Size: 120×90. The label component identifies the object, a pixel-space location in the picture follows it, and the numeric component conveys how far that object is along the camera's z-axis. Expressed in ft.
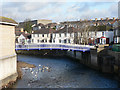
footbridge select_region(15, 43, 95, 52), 141.32
